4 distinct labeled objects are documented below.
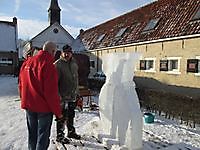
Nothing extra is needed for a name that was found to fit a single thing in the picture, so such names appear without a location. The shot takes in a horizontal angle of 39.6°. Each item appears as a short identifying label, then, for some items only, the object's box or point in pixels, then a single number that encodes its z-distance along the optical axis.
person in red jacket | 4.21
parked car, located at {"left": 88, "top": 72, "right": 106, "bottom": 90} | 15.62
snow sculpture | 5.18
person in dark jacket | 5.56
